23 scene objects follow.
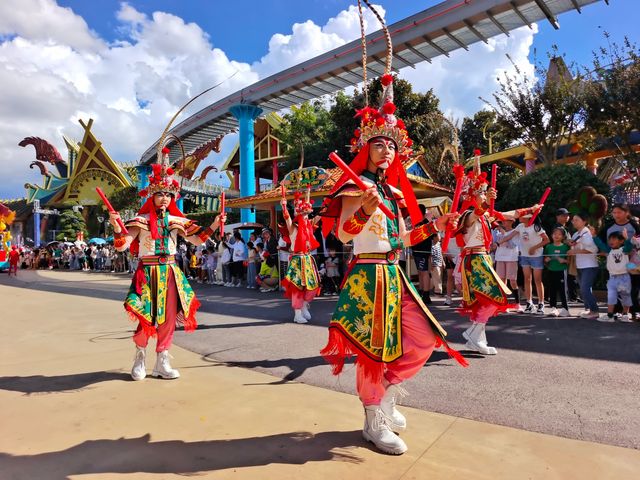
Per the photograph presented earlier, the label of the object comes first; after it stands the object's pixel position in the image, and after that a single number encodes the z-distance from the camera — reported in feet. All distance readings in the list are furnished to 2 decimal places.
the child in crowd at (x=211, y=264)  50.75
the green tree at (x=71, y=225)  114.32
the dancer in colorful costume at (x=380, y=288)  9.25
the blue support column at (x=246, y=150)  60.03
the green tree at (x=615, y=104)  38.99
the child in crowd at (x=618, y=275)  21.20
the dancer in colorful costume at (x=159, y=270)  14.29
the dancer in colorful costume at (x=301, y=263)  23.95
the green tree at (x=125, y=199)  110.83
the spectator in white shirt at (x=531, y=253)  24.44
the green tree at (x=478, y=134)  80.30
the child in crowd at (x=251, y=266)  44.01
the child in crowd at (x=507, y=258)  25.27
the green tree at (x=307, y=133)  74.38
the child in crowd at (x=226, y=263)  47.16
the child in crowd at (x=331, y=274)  36.27
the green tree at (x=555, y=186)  36.76
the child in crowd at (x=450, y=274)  28.96
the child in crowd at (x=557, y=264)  24.22
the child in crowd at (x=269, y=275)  40.50
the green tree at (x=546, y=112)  47.14
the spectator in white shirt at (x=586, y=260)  22.96
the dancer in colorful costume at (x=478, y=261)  16.08
